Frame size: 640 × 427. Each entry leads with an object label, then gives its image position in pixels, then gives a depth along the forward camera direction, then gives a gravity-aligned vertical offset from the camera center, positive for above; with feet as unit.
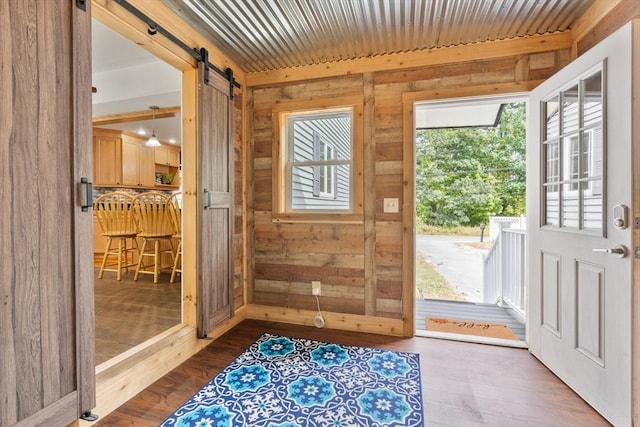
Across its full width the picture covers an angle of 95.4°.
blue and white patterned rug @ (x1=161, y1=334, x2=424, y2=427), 5.22 -3.74
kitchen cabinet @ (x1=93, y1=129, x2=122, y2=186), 18.24 +3.41
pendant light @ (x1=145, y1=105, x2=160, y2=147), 17.41 +4.20
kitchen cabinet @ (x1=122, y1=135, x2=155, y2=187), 19.15 +3.21
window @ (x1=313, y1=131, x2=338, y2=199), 10.36 +1.36
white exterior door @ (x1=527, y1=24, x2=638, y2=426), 4.98 -0.32
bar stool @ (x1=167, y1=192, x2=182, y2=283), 12.23 -0.21
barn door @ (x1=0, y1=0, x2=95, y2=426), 3.85 -0.08
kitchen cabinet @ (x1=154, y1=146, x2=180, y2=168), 21.69 +4.18
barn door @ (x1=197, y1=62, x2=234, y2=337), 7.61 +0.20
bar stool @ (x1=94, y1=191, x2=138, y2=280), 12.80 -0.40
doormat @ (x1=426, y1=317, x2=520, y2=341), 8.89 -3.84
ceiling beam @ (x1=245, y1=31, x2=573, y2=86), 7.61 +4.36
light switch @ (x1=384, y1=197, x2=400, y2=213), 8.70 +0.12
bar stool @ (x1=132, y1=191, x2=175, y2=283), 12.58 -0.39
